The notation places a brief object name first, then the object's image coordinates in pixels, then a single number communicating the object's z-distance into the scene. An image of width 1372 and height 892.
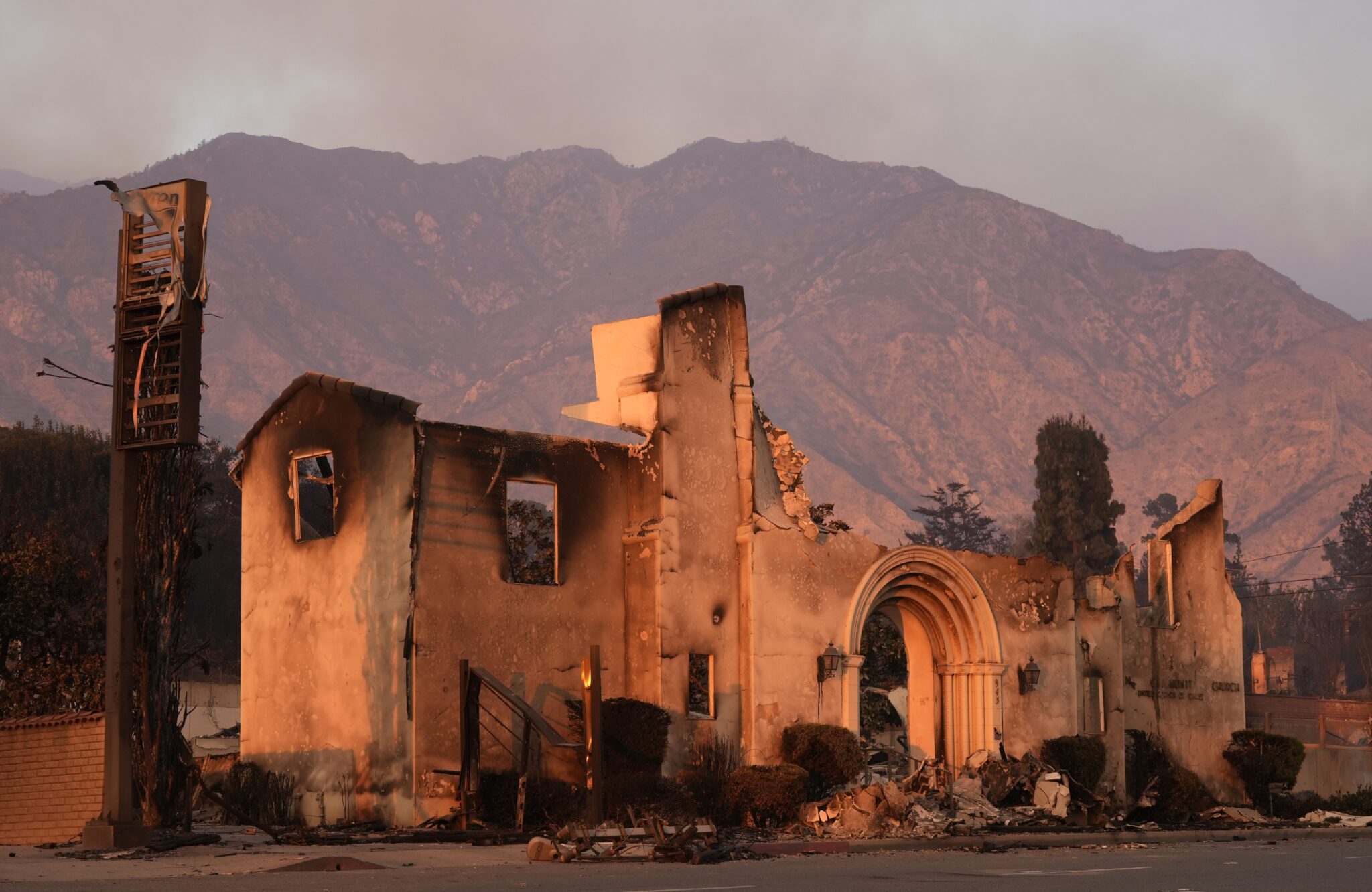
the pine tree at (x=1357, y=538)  108.44
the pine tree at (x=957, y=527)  114.00
